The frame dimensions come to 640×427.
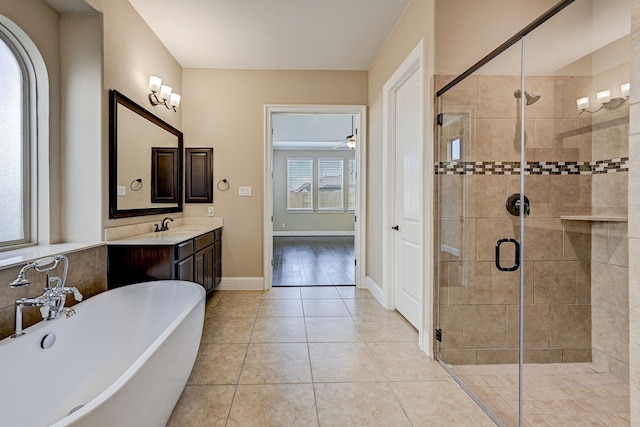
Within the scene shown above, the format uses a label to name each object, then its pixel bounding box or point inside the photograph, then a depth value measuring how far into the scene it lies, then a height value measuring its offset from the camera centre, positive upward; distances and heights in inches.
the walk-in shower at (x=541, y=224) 78.2 -4.2
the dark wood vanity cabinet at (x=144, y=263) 104.0 -16.7
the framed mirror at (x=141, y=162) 107.4 +17.3
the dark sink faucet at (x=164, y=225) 137.9 -6.9
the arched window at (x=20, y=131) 86.0 +20.3
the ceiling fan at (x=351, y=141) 234.2 +45.3
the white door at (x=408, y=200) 114.5 +2.7
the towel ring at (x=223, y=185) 170.7 +11.2
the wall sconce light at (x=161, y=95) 132.3 +46.1
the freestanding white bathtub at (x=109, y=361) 48.7 -28.2
